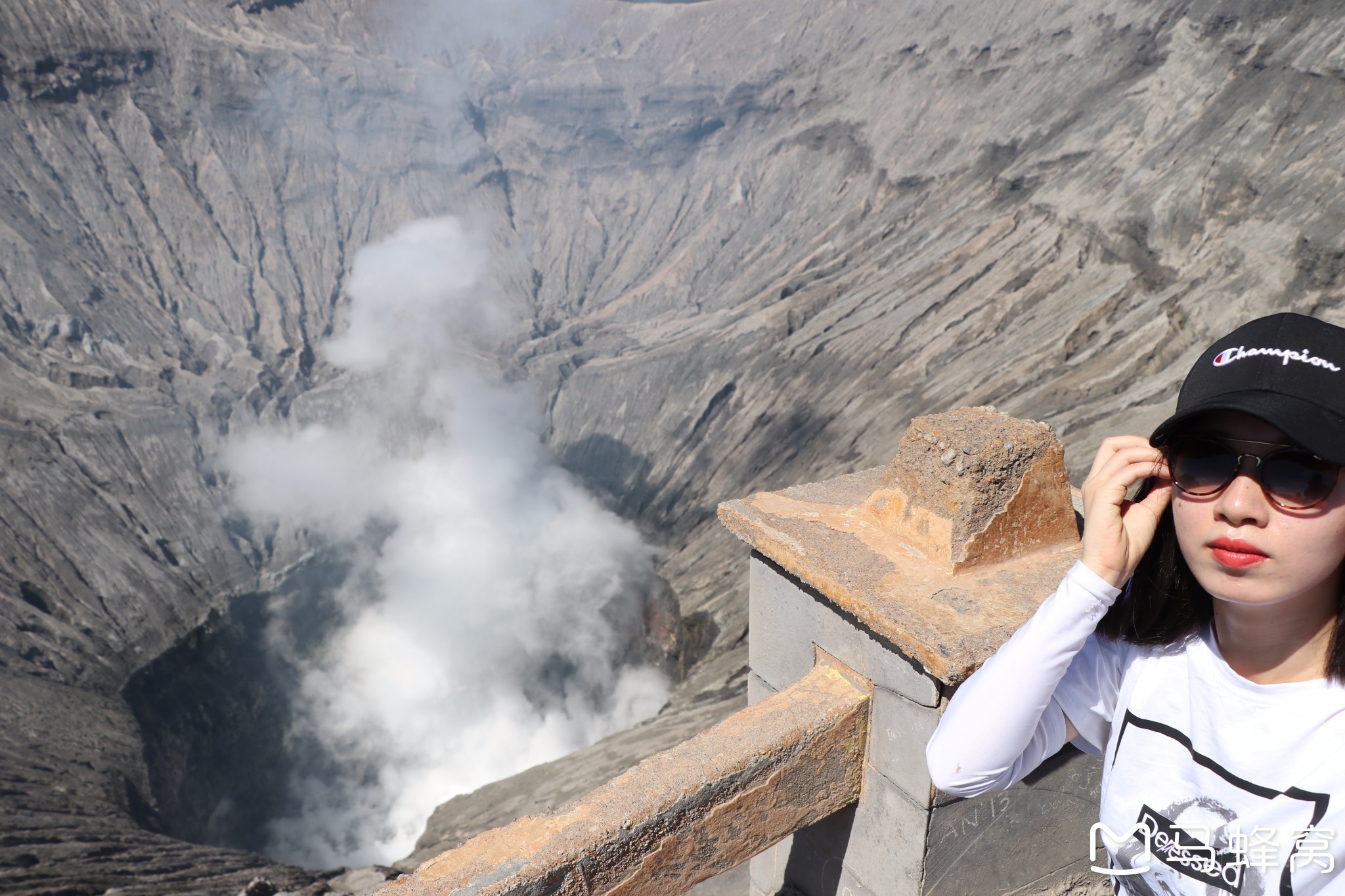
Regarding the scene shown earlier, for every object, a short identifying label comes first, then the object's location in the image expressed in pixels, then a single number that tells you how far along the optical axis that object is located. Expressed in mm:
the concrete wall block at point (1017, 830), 2812
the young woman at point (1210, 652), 1469
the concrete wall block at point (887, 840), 2809
